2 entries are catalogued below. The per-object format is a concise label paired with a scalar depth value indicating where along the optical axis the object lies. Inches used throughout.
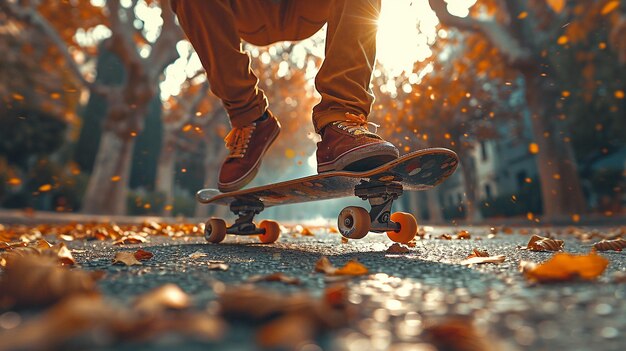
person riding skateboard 39.7
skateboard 38.7
